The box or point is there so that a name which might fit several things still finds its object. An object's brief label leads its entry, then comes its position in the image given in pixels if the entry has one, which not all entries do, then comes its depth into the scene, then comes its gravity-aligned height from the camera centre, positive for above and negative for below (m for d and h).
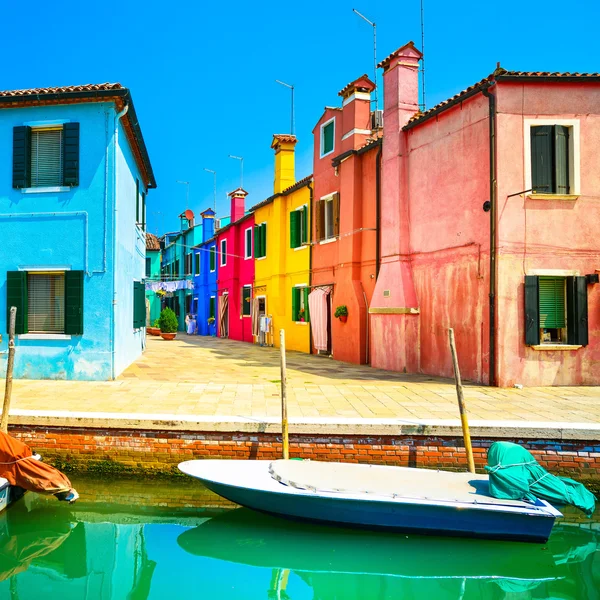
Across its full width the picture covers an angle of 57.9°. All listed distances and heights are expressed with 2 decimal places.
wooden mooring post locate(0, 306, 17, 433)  7.11 -1.01
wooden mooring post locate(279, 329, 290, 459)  6.86 -1.45
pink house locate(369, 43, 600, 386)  10.95 +1.66
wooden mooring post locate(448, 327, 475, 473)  6.60 -1.46
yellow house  19.67 +2.23
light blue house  11.18 +1.64
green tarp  5.70 -1.84
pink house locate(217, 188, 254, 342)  25.89 +1.85
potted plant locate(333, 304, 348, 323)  15.82 -0.09
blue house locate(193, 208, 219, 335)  31.33 +1.91
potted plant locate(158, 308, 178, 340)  26.06 -0.81
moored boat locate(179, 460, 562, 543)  5.61 -2.00
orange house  15.31 +2.67
